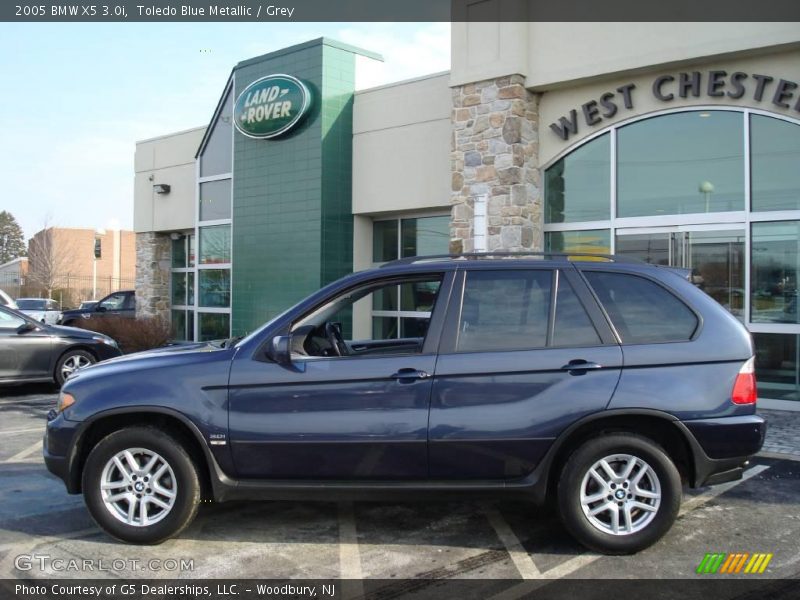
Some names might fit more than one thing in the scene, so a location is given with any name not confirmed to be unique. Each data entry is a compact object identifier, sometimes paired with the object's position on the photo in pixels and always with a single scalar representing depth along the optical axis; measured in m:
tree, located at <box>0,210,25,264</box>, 82.31
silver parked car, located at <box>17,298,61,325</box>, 20.45
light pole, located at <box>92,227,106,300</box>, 25.52
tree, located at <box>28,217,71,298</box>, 45.56
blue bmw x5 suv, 4.49
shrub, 16.14
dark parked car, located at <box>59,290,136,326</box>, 18.78
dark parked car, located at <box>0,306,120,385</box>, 10.90
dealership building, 9.25
